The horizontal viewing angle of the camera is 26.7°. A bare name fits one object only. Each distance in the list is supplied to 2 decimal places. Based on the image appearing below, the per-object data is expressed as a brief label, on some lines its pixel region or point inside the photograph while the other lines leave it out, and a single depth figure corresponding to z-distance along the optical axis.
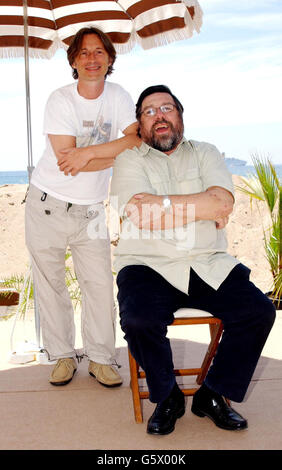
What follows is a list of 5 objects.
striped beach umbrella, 3.85
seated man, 2.76
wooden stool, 2.88
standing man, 3.31
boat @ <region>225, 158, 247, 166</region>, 74.49
